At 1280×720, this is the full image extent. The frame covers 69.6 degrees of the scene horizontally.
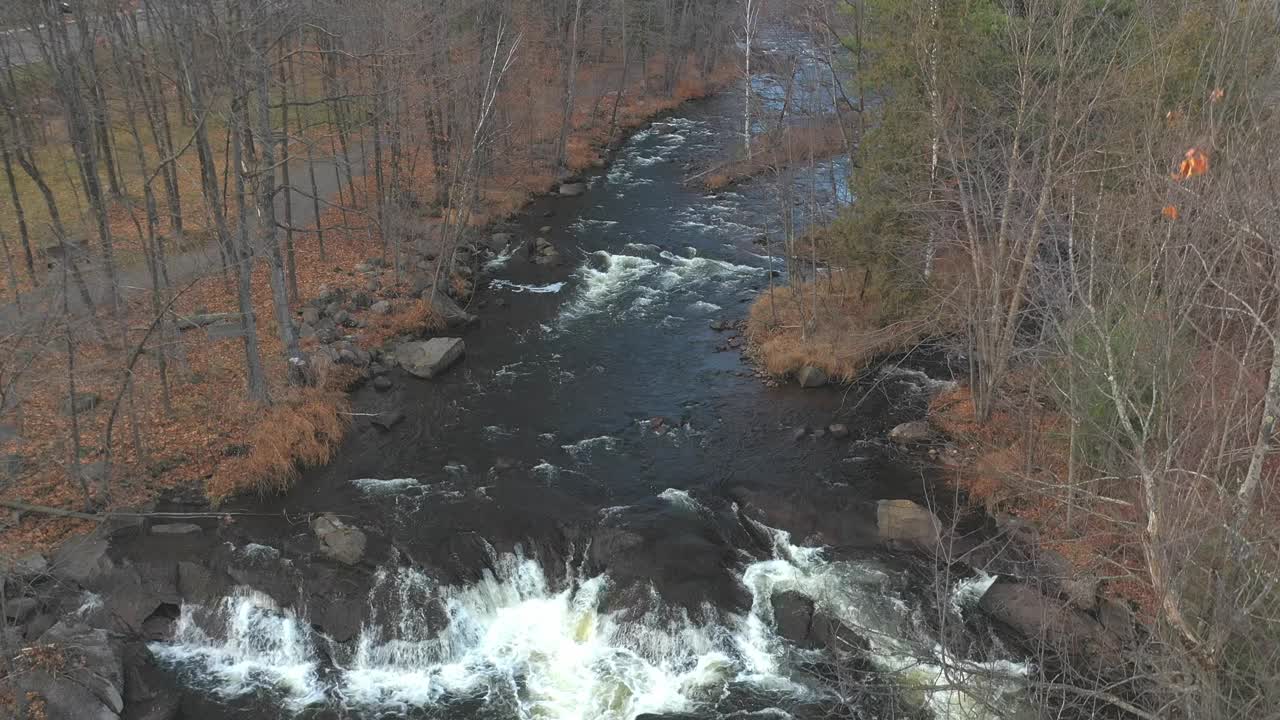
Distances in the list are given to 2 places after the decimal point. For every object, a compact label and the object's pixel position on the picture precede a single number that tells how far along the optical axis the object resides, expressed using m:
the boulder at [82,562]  16.03
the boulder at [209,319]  21.31
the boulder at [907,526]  18.09
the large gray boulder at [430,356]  24.06
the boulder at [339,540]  17.20
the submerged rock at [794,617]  16.12
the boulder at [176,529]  17.48
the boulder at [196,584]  16.47
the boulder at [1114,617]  15.20
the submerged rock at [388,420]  21.67
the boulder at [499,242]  32.91
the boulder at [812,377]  24.05
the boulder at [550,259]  31.52
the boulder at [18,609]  14.71
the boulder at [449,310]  27.06
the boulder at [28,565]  13.82
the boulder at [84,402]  19.31
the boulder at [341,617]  16.06
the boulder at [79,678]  13.43
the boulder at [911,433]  21.42
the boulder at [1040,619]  14.55
